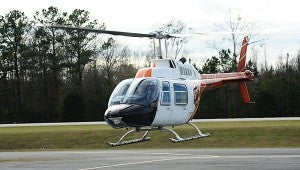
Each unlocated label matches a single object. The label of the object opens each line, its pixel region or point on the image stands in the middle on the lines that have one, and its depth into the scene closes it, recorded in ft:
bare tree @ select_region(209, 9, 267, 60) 305.16
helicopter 82.43
